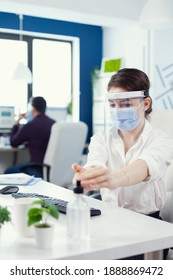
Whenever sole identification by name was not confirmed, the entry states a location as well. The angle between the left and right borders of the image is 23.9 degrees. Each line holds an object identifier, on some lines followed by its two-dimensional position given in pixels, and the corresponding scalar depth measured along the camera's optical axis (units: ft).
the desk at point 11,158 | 17.48
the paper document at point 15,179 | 6.40
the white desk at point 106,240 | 3.21
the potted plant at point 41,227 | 3.26
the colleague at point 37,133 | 14.21
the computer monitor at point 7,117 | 18.37
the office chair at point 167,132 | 5.98
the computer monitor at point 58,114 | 19.90
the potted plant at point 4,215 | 3.37
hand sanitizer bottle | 3.51
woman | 5.27
